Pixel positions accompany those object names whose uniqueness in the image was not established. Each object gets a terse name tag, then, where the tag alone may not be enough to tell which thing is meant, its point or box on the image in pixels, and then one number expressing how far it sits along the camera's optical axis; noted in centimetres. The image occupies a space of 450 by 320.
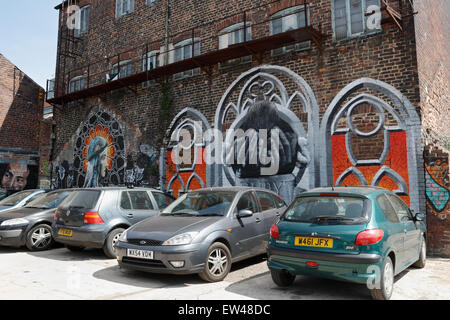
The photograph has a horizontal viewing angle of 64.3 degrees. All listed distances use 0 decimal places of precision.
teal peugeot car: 443
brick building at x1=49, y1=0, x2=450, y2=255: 906
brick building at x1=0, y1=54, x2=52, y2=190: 2002
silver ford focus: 538
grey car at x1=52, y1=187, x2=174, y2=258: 724
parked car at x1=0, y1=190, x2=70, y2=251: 806
